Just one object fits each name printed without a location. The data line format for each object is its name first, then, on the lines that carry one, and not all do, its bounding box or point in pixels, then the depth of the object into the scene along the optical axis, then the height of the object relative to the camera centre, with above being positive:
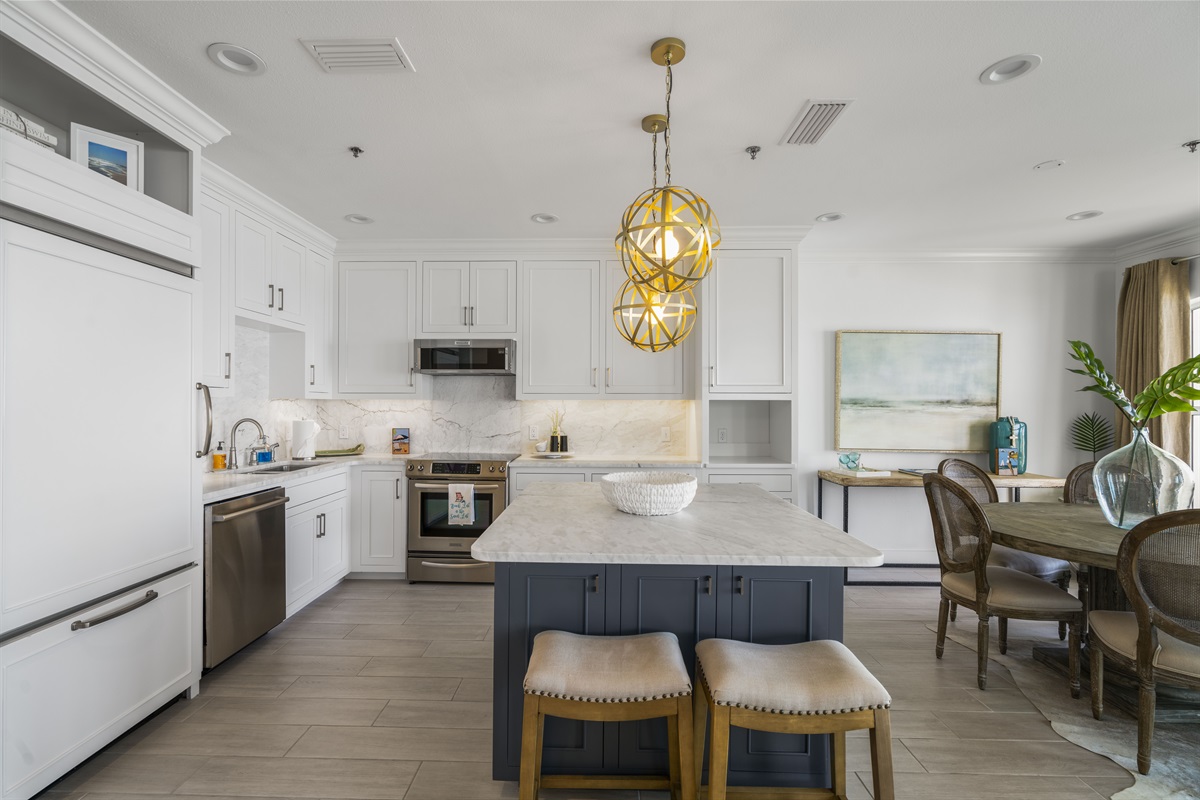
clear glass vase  2.58 -0.36
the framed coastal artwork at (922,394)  4.81 +0.05
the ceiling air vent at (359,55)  2.01 +1.22
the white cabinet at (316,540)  3.52 -0.95
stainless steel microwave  4.41 +0.30
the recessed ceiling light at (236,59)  2.04 +1.21
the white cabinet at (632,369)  4.47 +0.23
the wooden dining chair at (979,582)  2.68 -0.88
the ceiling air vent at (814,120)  2.41 +1.22
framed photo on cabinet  2.13 +0.91
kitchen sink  3.76 -0.49
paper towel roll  4.18 -0.31
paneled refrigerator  1.79 -0.37
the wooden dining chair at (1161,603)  1.98 -0.70
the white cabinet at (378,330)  4.56 +0.52
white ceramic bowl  2.23 -0.38
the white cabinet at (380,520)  4.34 -0.93
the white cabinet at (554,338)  4.50 +0.46
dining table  2.37 -0.61
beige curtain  4.14 +0.51
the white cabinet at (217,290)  3.06 +0.57
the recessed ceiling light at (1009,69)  2.09 +1.23
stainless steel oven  4.23 -0.87
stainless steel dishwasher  2.69 -0.89
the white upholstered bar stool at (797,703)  1.54 -0.81
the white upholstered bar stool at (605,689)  1.59 -0.80
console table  4.17 -0.59
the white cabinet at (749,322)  4.27 +0.57
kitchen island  1.92 -0.73
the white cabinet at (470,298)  4.52 +0.77
